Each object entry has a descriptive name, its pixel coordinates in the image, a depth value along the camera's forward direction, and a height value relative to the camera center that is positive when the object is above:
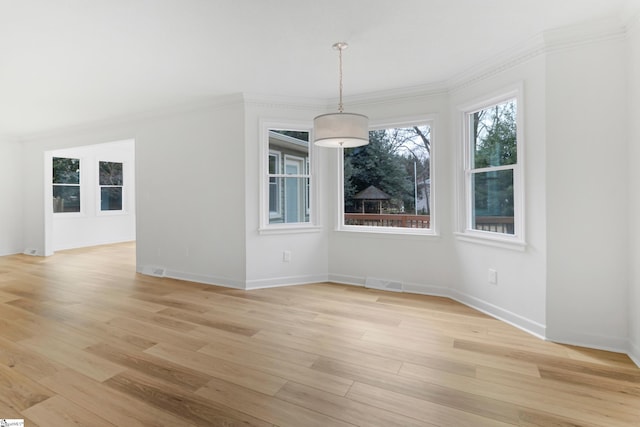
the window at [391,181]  4.32 +0.39
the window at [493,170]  3.29 +0.42
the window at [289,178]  4.68 +0.46
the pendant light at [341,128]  2.79 +0.70
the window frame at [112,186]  8.63 +0.44
